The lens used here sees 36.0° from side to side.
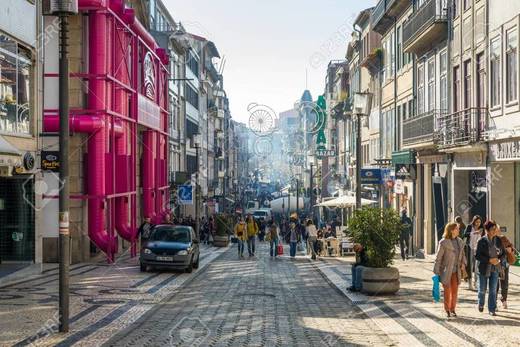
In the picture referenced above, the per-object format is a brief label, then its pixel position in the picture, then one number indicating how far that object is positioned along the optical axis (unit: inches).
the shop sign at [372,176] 1571.1
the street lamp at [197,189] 1553.6
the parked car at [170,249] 917.2
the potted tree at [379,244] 678.5
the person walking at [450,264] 538.0
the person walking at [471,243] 690.8
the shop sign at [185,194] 1344.7
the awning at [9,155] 726.5
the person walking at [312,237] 1228.5
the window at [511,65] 815.7
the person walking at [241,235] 1253.7
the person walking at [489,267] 546.0
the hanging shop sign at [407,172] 1350.9
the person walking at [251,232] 1247.5
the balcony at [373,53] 1770.4
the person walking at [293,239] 1254.8
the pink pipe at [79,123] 1055.0
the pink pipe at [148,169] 1554.9
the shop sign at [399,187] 1331.2
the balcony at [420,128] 1123.9
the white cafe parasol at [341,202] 1402.6
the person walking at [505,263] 573.6
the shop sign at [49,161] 886.4
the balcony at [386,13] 1469.0
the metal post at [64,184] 473.7
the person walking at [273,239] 1252.5
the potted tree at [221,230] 1694.1
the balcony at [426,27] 1117.1
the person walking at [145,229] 1090.0
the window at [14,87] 804.6
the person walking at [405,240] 1108.0
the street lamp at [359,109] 953.2
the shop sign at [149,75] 1485.0
